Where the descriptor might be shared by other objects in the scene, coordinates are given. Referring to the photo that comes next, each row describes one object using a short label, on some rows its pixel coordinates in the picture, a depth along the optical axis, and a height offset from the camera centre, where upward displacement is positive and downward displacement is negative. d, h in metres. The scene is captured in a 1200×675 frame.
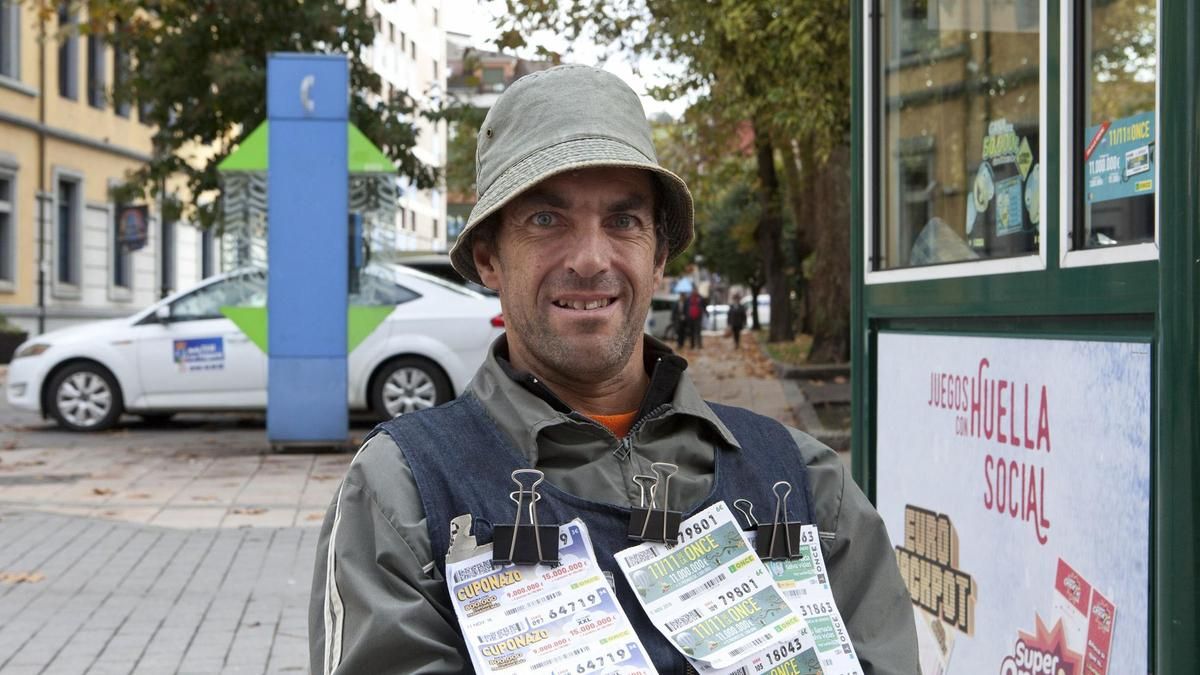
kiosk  2.84 +0.05
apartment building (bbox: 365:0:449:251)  66.75 +12.97
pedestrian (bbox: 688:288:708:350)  40.06 +0.70
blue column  12.49 +0.76
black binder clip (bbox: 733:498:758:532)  2.25 -0.24
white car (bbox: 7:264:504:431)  13.76 -0.15
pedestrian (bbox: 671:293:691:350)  40.66 +0.64
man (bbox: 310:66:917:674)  2.12 -0.12
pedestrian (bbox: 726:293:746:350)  40.91 +0.70
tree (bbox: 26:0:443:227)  17.70 +3.15
